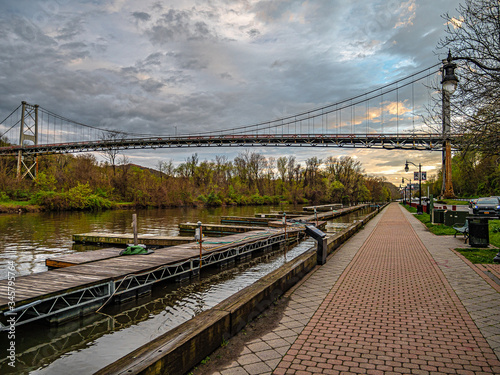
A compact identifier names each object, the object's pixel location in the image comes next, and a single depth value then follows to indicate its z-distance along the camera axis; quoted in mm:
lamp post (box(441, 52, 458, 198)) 6512
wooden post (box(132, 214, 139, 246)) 11960
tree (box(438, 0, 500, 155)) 6031
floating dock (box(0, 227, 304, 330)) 6168
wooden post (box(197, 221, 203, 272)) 9473
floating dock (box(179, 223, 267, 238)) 20281
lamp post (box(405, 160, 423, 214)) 33716
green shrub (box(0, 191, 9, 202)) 45781
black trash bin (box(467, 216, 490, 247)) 11016
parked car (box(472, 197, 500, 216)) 20922
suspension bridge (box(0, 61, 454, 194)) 53969
